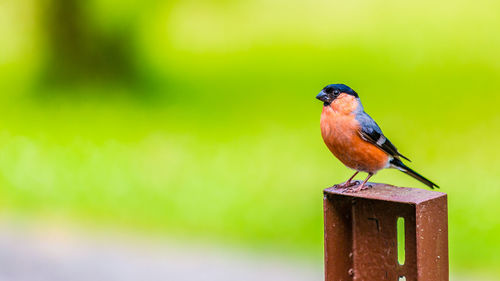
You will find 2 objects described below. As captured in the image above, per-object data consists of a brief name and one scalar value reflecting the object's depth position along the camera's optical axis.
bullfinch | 6.39
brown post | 5.47
